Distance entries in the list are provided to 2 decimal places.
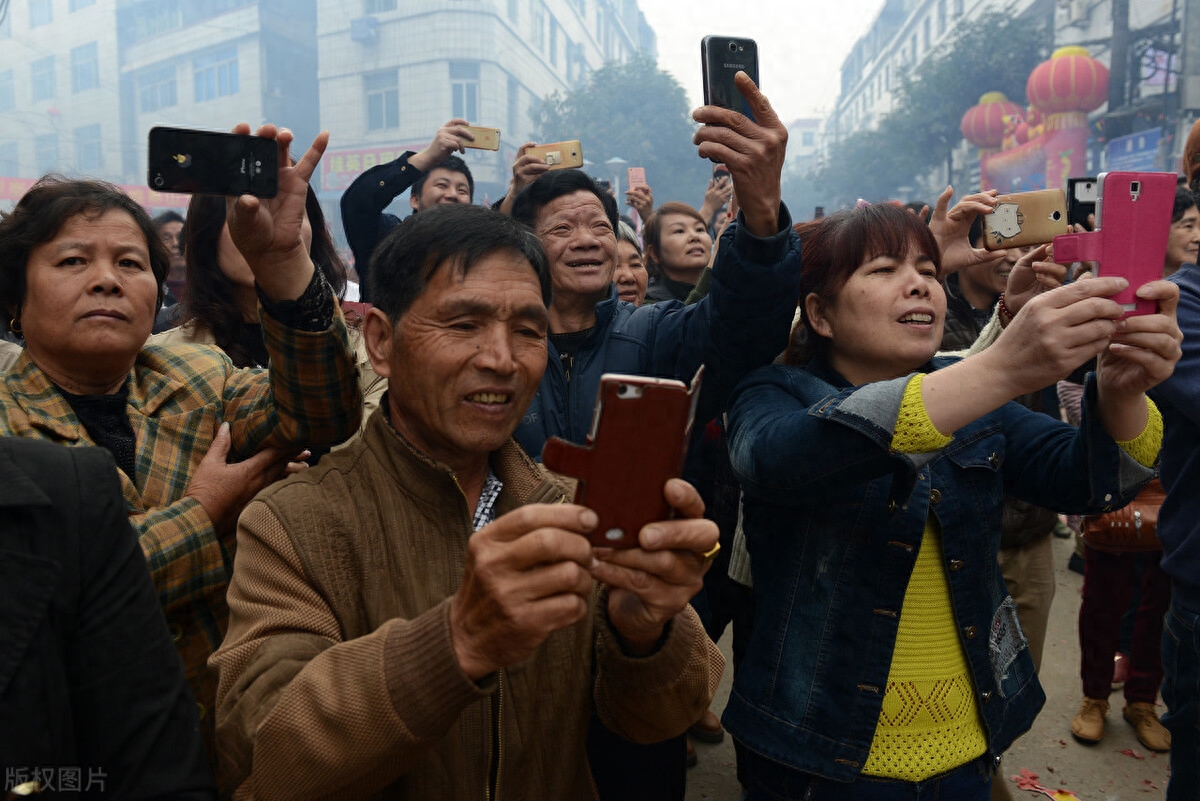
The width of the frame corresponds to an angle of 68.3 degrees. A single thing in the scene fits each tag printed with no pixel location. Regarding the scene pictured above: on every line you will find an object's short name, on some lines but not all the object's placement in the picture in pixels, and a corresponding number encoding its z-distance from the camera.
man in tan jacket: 1.10
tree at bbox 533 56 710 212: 33.38
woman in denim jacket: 1.61
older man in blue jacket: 1.77
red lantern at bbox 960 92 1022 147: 28.89
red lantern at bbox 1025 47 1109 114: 23.69
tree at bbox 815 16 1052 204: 28.72
